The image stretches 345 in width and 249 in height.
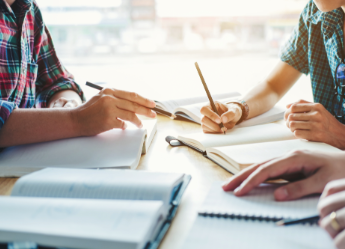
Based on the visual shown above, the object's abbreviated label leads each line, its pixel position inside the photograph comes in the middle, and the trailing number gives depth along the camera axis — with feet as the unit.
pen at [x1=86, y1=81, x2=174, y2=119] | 2.96
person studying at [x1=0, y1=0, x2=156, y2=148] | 2.71
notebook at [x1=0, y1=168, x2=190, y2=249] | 1.17
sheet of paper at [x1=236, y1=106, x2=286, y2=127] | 3.49
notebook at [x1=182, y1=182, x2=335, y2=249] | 1.25
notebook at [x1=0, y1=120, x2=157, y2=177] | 2.29
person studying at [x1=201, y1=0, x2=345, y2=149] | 2.75
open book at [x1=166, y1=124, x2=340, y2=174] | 2.19
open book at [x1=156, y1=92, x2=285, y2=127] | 3.60
